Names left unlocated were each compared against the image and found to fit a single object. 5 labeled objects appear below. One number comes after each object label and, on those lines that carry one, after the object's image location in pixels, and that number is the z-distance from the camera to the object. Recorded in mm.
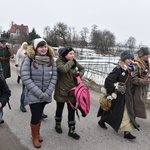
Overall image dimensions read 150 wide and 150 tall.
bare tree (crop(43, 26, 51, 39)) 56381
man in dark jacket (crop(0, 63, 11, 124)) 2689
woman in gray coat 3223
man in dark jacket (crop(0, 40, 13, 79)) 7277
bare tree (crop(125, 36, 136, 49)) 64950
